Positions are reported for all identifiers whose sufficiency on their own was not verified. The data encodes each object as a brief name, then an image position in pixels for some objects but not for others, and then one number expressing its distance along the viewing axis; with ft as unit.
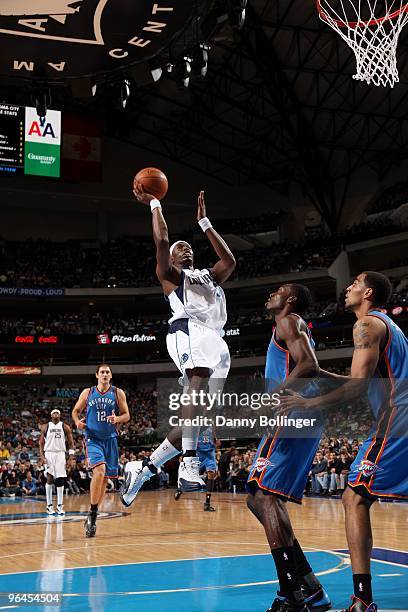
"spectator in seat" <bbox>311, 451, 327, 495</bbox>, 57.88
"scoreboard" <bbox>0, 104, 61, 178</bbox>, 66.28
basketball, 16.60
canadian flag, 92.43
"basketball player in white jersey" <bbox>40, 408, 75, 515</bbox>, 40.91
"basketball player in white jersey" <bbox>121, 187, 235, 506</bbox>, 15.15
